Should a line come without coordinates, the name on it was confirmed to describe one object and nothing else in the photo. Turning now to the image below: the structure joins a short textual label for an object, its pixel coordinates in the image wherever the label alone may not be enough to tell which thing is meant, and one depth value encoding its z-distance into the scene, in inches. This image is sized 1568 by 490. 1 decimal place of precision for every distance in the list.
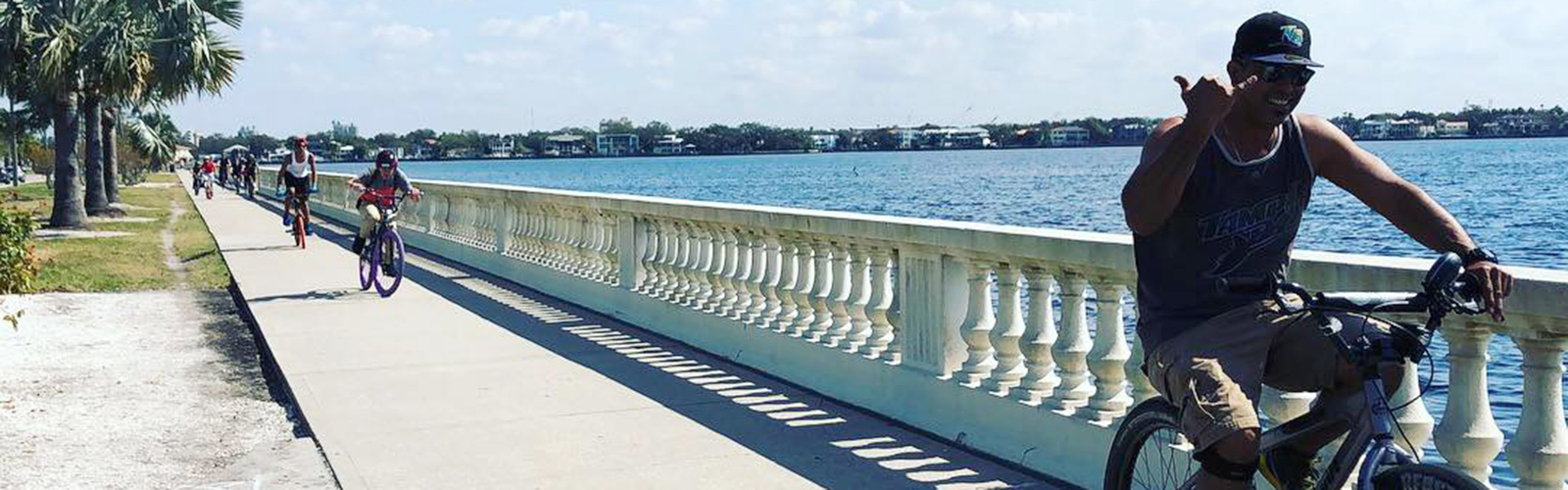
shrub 507.8
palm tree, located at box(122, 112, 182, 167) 2716.5
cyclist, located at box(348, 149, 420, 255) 628.1
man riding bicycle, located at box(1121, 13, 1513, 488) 150.3
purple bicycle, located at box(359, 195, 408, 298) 600.4
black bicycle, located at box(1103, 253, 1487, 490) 139.9
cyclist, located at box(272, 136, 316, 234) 912.3
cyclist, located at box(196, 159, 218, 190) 2246.6
